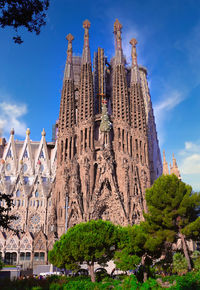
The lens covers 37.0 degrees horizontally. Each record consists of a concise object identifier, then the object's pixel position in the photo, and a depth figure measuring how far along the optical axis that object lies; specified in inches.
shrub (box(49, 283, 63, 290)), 654.2
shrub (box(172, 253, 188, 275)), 760.3
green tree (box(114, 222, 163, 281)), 822.5
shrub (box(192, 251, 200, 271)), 781.9
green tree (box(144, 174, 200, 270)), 872.3
